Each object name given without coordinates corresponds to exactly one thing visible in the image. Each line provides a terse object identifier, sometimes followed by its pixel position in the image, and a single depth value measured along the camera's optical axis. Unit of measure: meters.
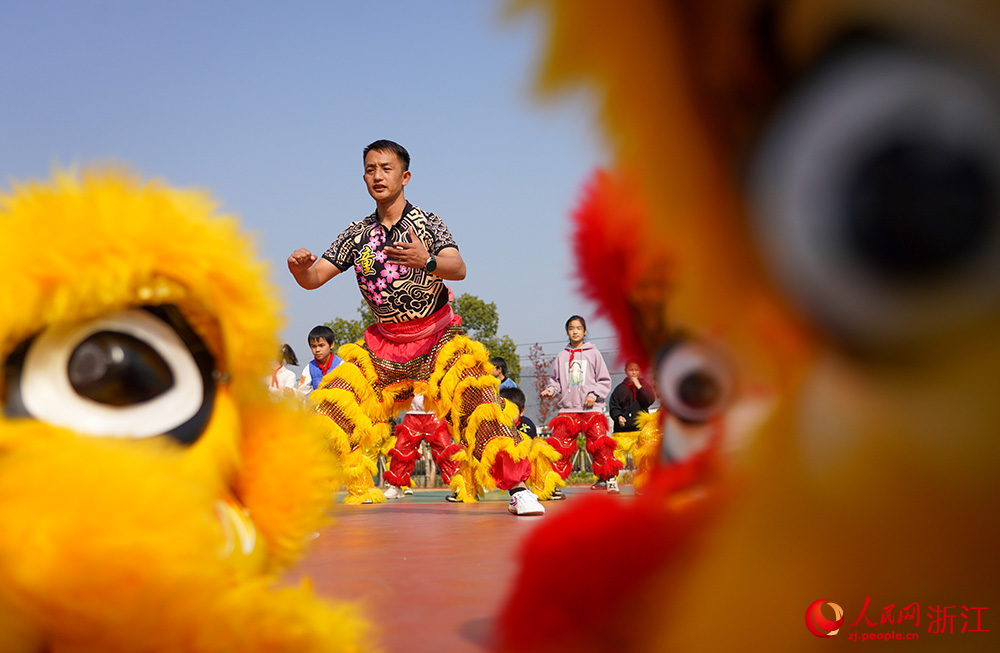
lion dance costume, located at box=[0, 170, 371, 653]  0.77
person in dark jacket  7.63
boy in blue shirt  7.46
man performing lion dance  4.29
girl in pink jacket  7.29
